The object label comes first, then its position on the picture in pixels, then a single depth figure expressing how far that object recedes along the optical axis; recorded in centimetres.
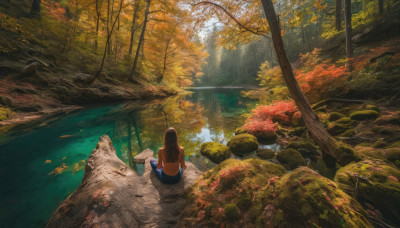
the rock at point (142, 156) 461
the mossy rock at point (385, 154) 298
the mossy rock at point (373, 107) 528
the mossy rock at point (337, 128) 497
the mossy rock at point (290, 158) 404
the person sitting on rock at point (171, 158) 288
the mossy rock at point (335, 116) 579
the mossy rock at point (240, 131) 645
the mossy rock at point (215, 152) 482
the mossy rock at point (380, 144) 363
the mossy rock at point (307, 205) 140
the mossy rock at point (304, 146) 456
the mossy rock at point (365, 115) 505
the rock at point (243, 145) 520
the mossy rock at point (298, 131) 591
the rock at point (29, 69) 834
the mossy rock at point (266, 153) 475
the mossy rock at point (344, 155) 328
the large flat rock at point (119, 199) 185
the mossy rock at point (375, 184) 204
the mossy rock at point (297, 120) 638
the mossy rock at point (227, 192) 200
